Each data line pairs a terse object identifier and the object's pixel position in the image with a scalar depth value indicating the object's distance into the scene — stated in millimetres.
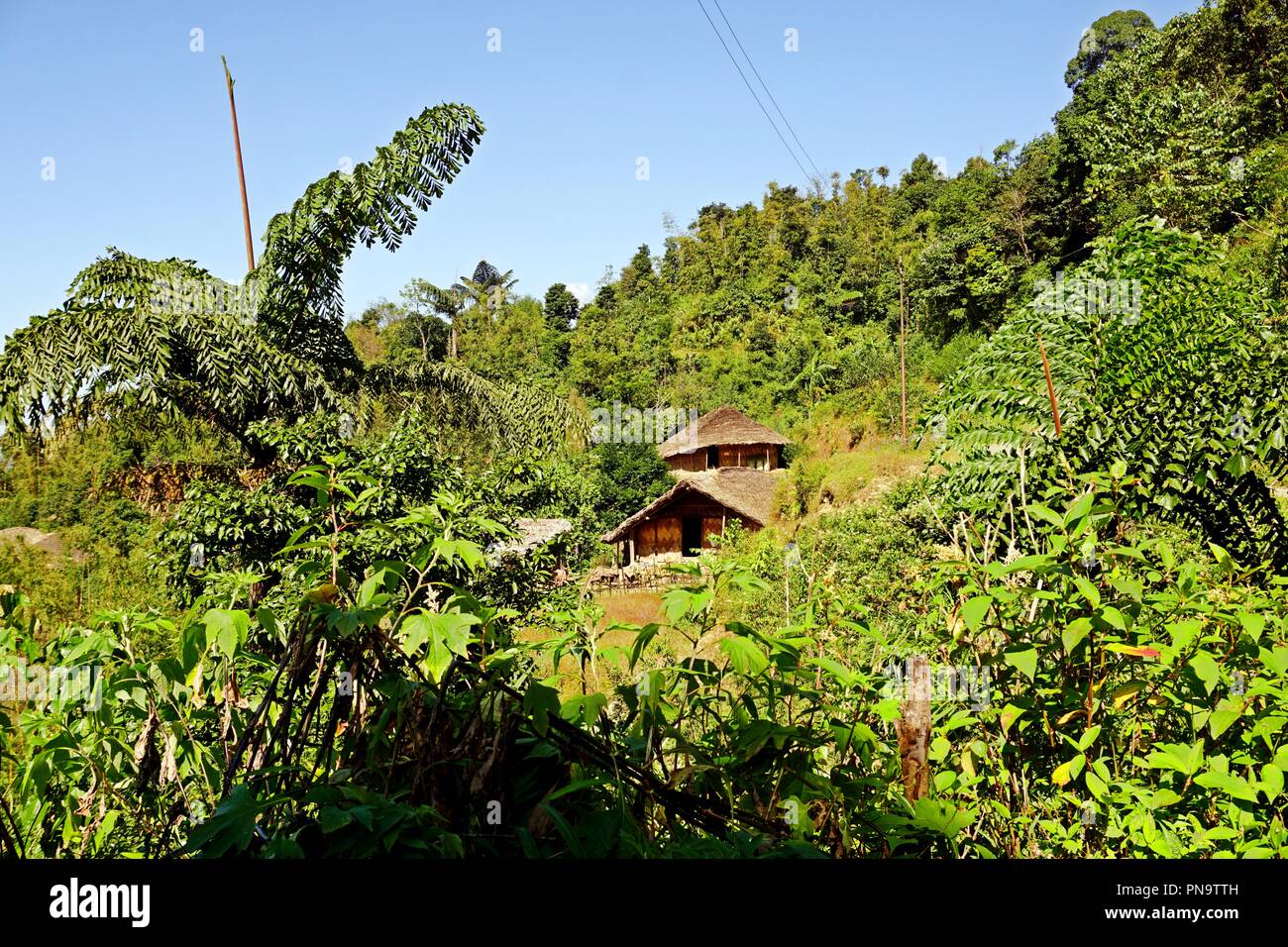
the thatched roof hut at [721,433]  29594
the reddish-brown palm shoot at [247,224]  8938
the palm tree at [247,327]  6855
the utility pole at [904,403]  26531
